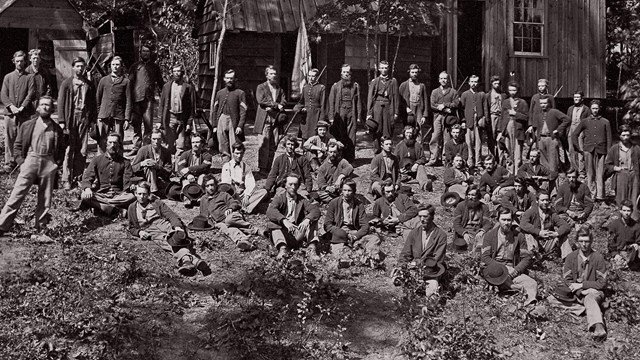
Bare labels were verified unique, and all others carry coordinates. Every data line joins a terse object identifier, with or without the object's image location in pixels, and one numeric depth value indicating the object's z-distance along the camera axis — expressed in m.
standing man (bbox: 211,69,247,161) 16.25
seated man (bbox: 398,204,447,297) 12.22
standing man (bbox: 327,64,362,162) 16.91
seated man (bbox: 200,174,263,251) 13.05
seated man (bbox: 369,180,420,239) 14.09
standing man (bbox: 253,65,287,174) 16.36
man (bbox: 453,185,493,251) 13.77
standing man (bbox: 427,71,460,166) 17.42
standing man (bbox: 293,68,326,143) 17.05
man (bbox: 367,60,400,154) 17.12
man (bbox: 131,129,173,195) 14.45
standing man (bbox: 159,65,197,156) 16.28
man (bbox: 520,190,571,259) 13.73
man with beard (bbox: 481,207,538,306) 12.48
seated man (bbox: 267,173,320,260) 12.77
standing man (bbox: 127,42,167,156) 15.80
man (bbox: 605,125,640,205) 15.84
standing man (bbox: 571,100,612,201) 16.48
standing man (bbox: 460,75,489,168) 17.16
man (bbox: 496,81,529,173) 17.06
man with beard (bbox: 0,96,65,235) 11.99
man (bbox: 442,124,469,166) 17.20
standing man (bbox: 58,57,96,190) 14.66
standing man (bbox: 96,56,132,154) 15.29
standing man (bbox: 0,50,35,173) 14.66
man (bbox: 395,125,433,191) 16.58
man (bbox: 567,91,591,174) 17.16
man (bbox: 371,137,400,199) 15.59
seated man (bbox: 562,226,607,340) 12.01
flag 19.58
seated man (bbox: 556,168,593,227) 15.24
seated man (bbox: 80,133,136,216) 13.55
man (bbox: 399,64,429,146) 17.42
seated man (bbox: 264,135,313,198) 14.70
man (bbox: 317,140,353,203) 14.84
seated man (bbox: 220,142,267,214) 14.58
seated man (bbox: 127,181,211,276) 12.00
